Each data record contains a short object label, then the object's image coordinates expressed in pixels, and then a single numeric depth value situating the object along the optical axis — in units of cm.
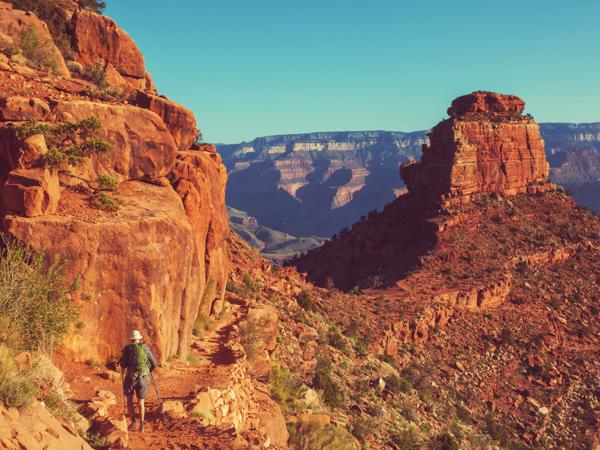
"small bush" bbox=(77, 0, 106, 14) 3260
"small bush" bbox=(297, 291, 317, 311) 3328
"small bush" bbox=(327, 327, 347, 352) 2906
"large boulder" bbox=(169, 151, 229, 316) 1808
